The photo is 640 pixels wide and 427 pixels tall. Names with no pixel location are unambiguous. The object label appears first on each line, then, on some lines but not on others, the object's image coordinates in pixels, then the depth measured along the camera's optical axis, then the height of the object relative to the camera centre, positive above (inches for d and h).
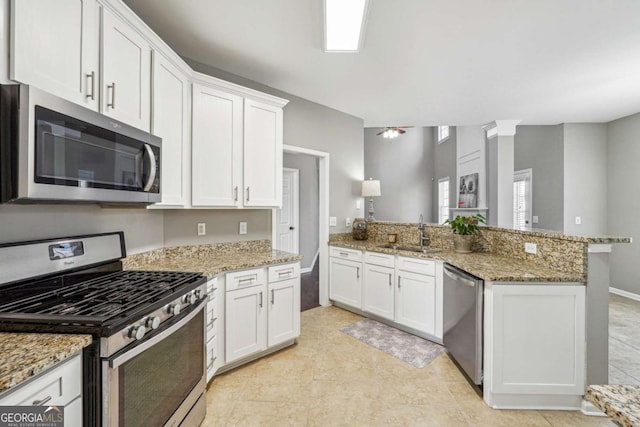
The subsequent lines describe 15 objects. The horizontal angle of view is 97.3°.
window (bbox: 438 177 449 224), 293.6 +16.4
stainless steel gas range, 40.0 -16.7
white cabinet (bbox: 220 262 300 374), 86.1 -32.6
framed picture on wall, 228.2 +19.4
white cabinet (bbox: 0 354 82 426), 30.7 -21.3
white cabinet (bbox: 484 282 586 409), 73.8 -34.9
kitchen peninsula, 73.4 -30.4
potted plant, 112.4 -6.6
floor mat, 100.6 -50.7
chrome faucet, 131.3 -10.9
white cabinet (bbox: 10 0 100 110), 42.4 +28.1
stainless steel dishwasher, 79.8 -32.8
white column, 180.9 +30.4
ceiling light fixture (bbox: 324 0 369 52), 71.0 +53.7
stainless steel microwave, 40.7 +10.2
